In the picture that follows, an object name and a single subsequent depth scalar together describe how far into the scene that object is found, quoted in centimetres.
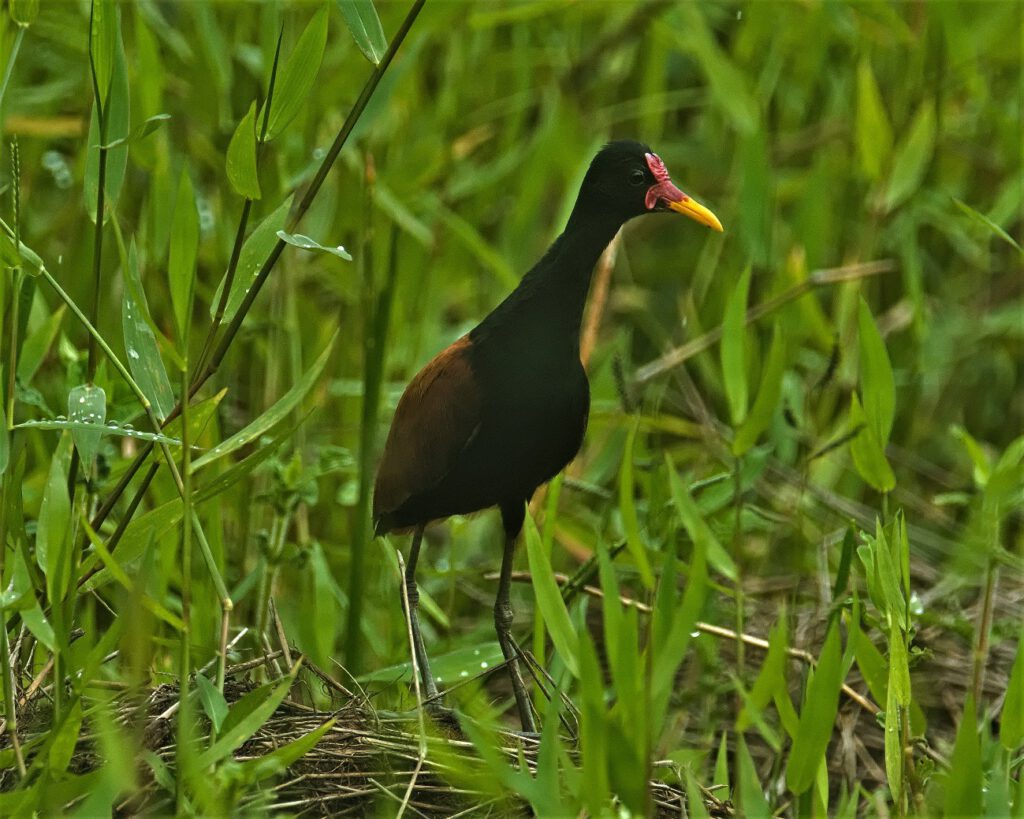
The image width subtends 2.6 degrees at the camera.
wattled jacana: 853
